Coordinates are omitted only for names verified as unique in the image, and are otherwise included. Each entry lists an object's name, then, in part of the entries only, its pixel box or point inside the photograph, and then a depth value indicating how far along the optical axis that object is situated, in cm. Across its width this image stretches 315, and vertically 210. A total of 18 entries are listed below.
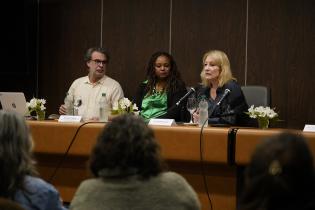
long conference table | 438
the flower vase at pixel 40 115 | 559
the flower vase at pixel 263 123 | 474
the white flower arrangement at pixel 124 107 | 519
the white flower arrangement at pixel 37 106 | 556
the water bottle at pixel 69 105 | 591
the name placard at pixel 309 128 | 430
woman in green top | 609
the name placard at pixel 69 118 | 508
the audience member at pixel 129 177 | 245
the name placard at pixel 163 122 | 475
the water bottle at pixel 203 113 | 493
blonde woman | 516
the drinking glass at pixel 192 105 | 513
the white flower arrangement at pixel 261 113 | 470
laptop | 553
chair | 572
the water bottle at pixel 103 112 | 536
